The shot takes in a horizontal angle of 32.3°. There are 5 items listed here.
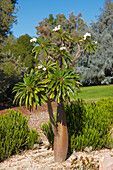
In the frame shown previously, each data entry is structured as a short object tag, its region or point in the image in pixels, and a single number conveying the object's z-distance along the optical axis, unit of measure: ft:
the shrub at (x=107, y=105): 24.38
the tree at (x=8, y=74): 46.52
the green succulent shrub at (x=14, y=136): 14.25
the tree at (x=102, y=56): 69.82
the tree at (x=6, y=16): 42.01
